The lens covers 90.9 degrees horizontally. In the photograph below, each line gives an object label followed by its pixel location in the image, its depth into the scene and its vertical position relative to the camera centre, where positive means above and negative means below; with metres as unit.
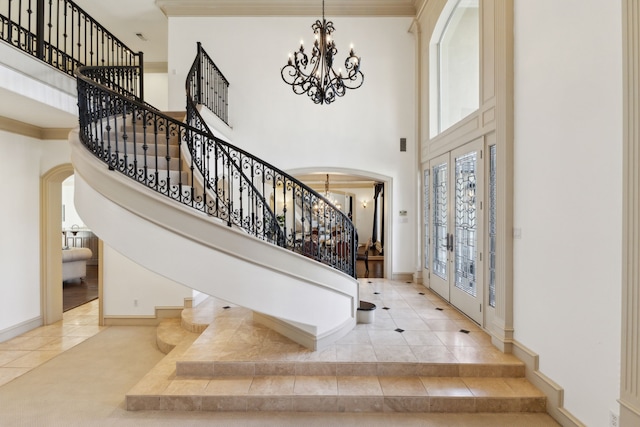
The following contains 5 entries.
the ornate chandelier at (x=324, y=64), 3.75 +1.79
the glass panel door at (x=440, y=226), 5.36 -0.26
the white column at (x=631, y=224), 1.96 -0.08
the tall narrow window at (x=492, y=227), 3.78 -0.18
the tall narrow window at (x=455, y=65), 4.68 +2.50
